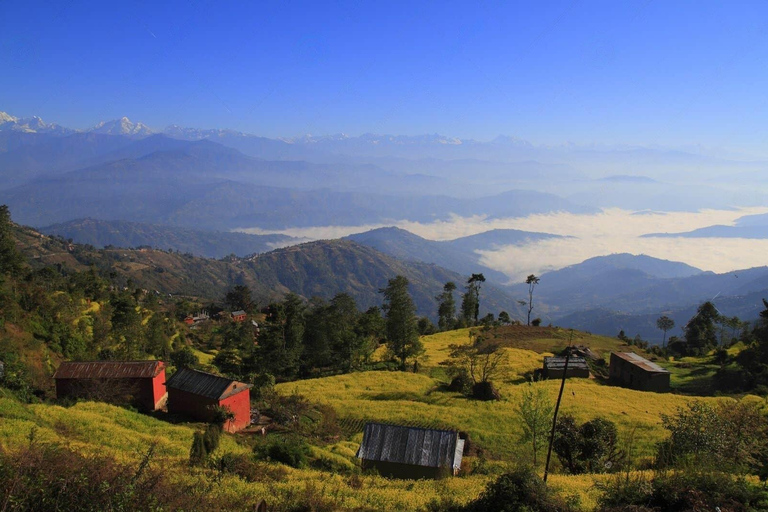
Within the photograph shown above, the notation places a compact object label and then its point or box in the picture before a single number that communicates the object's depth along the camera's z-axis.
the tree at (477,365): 45.54
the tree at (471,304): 95.96
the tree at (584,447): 27.00
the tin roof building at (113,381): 35.72
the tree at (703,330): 80.44
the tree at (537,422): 27.73
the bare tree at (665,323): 98.38
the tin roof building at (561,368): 53.14
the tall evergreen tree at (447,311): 100.06
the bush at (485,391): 44.44
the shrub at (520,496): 15.73
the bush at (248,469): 20.25
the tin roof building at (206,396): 33.72
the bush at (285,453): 25.03
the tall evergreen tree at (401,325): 61.91
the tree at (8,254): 56.09
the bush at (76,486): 11.46
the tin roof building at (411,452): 24.72
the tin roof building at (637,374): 50.16
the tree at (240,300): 125.56
